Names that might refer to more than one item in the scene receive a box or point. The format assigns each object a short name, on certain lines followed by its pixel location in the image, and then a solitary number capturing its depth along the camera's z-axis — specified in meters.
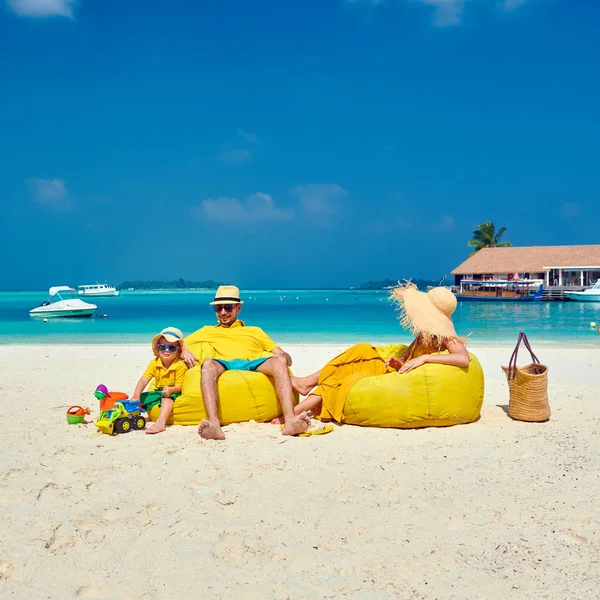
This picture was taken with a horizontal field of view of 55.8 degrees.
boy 5.14
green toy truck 4.77
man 4.72
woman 5.04
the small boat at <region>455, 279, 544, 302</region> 42.62
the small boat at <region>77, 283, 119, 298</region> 80.88
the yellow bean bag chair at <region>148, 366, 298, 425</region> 5.04
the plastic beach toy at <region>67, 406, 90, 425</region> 5.19
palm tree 62.44
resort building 45.81
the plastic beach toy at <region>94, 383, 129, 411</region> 5.40
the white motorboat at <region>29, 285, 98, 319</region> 31.09
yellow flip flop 4.72
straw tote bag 5.09
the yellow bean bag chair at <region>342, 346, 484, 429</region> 4.90
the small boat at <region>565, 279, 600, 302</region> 39.66
